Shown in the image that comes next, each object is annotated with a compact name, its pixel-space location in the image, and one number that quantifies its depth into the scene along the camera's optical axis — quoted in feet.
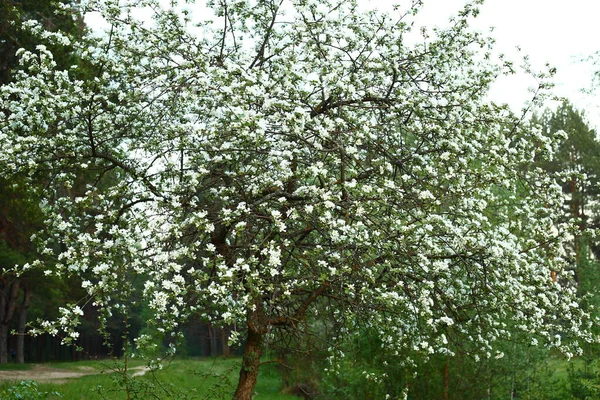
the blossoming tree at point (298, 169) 23.65
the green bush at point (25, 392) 28.89
